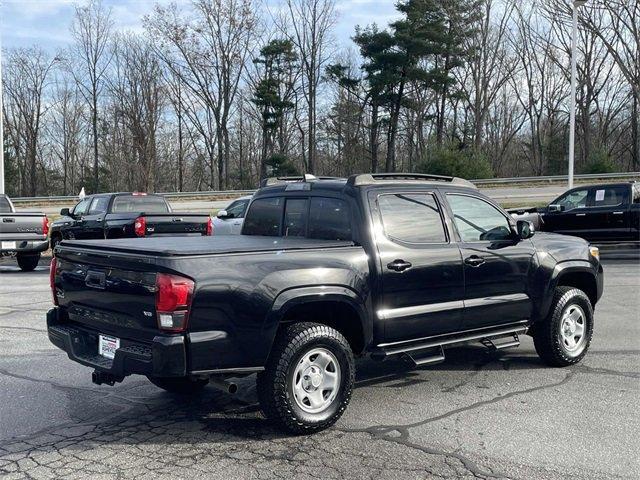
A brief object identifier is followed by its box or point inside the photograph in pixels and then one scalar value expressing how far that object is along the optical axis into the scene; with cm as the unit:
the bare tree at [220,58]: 5175
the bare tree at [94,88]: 5241
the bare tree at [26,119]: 5481
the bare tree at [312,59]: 5144
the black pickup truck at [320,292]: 446
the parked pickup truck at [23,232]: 1490
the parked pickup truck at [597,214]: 1599
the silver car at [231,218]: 1591
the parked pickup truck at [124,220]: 1416
